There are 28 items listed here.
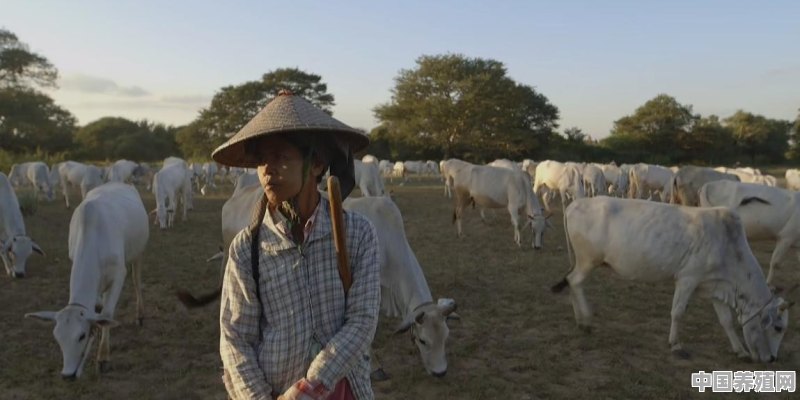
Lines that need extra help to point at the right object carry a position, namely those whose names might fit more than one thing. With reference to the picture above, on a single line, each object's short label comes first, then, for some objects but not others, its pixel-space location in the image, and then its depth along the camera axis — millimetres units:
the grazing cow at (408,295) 5562
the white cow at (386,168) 45625
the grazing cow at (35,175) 24797
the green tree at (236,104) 51156
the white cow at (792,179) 24672
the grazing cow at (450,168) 18308
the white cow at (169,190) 16094
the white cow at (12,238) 9945
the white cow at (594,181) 24312
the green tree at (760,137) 63125
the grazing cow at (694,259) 6535
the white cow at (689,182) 16203
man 2287
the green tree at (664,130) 59188
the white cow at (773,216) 9969
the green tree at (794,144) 59281
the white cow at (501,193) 14141
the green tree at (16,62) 39188
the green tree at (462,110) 51344
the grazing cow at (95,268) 5402
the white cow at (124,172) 25411
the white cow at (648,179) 23781
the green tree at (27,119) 38125
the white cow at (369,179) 22328
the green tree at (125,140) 57688
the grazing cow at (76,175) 23822
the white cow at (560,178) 20750
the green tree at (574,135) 61156
